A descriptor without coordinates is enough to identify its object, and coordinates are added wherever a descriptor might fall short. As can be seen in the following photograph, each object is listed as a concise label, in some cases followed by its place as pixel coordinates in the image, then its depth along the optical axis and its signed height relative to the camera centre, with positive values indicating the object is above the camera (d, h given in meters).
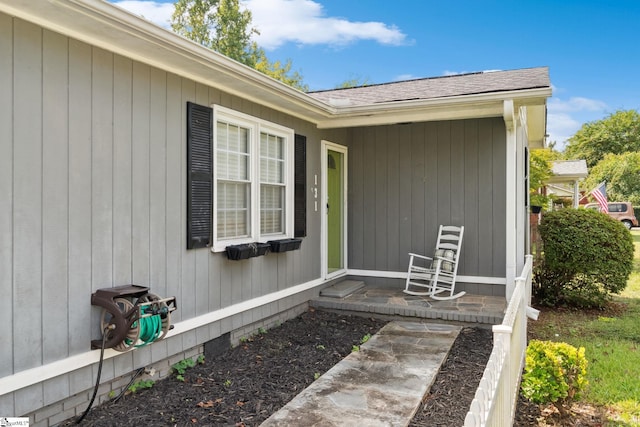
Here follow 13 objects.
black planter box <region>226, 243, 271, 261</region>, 4.19 -0.36
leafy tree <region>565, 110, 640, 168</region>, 36.69 +6.11
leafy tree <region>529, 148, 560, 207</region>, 11.07 +1.00
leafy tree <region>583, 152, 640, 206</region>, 29.26 +2.25
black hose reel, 2.94 -0.69
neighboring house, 14.33 +1.30
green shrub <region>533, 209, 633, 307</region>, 6.35 -0.62
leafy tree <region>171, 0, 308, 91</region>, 20.73 +8.57
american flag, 17.30 +0.53
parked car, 25.06 +0.00
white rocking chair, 5.84 -0.74
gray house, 2.66 +0.27
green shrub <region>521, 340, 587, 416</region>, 3.01 -1.09
